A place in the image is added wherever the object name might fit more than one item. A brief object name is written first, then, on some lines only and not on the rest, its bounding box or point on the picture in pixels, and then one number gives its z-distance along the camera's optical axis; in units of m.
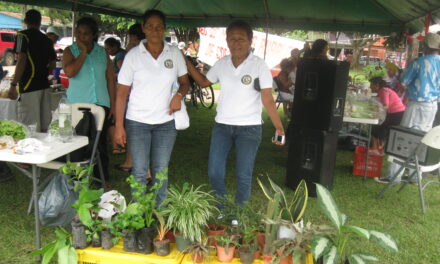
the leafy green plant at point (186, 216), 2.25
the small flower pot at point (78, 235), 2.26
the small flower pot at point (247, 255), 2.20
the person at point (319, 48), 4.99
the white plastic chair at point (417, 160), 3.70
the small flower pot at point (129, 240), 2.24
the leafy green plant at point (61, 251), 2.11
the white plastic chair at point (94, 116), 3.45
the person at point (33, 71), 4.46
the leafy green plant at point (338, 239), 1.97
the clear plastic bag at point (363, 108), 4.96
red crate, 5.12
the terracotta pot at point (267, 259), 2.17
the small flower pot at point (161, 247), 2.24
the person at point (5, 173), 4.35
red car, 18.75
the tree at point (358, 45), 21.00
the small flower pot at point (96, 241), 2.29
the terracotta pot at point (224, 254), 2.22
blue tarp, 23.53
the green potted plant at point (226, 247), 2.21
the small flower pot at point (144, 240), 2.24
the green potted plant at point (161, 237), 2.24
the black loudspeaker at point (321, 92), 4.12
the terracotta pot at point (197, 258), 2.19
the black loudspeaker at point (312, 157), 4.30
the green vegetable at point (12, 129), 2.88
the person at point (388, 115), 5.86
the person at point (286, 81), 7.52
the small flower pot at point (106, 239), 2.27
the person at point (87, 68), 3.67
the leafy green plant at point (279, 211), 2.23
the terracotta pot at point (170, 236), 2.41
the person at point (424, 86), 4.58
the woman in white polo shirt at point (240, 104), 2.88
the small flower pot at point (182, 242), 2.26
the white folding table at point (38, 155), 2.58
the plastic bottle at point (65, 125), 2.96
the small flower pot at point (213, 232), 2.34
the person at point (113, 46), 5.55
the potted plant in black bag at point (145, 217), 2.25
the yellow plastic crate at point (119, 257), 2.21
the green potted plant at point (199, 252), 2.20
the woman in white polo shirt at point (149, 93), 2.74
